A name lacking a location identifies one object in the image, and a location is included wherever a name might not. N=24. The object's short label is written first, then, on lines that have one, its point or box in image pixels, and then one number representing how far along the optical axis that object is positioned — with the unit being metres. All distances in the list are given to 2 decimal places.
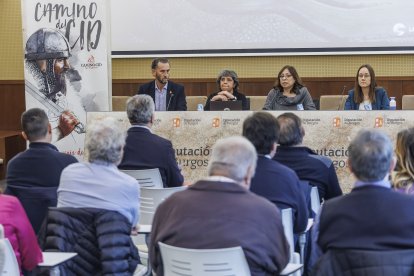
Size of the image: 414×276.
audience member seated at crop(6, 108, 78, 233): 4.80
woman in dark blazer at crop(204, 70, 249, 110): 9.41
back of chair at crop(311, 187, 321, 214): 5.30
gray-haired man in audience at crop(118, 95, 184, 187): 6.14
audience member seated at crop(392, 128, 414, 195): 4.14
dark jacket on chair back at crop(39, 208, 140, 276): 4.15
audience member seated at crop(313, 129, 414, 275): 3.34
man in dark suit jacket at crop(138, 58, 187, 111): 9.66
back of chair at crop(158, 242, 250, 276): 3.39
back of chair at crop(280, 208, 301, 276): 4.39
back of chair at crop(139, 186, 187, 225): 5.26
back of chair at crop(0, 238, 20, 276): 3.72
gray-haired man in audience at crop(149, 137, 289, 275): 3.47
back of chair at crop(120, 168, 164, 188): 5.77
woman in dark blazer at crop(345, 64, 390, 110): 8.99
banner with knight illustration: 10.32
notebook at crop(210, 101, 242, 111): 8.36
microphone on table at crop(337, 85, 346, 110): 10.10
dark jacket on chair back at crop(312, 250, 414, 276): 3.25
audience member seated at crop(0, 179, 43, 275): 3.99
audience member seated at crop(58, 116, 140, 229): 4.36
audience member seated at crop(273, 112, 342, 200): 5.47
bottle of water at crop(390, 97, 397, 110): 8.51
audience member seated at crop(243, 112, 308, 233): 4.60
